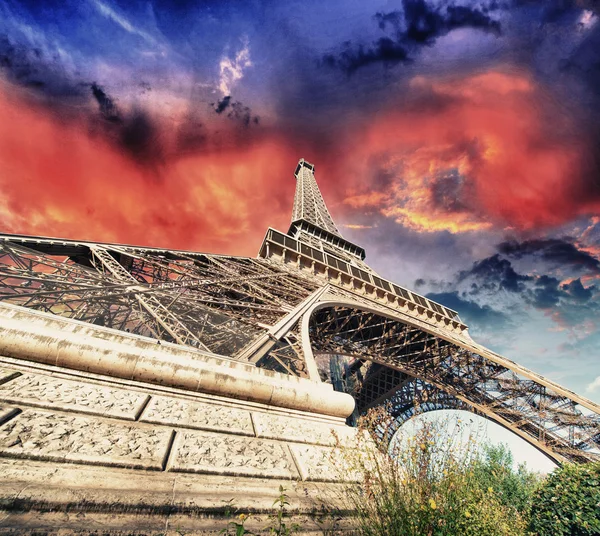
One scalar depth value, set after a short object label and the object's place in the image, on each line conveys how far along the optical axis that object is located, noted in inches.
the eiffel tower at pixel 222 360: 76.2
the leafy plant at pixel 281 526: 58.0
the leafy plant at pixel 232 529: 53.2
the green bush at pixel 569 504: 221.0
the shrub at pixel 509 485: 644.7
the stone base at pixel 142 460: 48.8
